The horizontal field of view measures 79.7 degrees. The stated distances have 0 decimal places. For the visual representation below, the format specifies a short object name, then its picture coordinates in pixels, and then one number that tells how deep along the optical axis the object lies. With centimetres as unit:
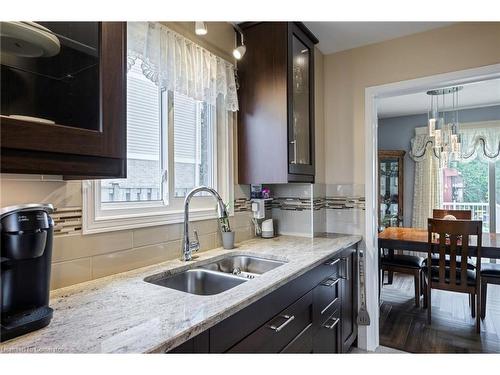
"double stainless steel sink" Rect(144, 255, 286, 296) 143
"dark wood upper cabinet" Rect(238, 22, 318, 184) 200
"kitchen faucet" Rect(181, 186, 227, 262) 160
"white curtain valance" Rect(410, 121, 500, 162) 422
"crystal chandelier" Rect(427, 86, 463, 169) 347
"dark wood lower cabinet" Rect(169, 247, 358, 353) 100
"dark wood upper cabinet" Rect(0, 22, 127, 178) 82
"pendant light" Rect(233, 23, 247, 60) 175
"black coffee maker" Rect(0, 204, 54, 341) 77
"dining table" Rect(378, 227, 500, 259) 264
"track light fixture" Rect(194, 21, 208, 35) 141
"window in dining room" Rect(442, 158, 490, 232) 439
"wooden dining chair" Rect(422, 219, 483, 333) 262
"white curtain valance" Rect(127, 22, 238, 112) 144
